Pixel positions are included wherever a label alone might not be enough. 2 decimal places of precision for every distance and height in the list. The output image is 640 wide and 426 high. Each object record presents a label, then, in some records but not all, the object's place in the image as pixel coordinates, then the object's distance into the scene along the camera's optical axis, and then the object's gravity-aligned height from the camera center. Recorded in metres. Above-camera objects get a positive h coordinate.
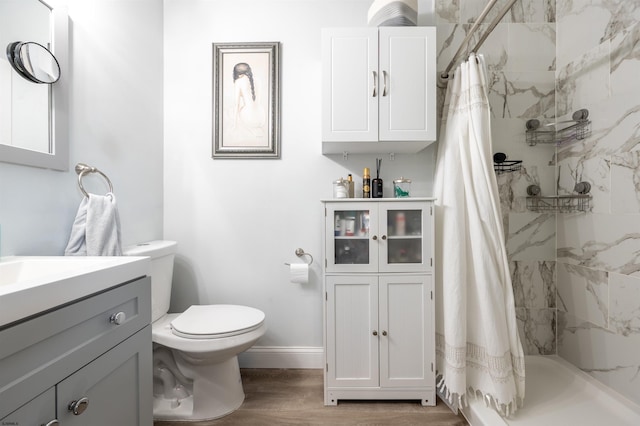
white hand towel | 1.26 -0.08
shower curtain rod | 1.28 +0.90
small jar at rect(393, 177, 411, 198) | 1.74 +0.15
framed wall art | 1.93 +0.75
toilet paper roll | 1.82 -0.38
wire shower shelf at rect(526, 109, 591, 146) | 1.66 +0.51
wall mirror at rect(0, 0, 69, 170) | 1.06 +0.49
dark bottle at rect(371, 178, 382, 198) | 1.78 +0.16
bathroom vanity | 0.59 -0.33
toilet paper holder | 1.94 -0.27
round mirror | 1.09 +0.60
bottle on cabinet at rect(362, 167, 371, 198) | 1.77 +0.18
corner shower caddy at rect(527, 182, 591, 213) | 1.66 +0.07
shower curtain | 1.43 -0.32
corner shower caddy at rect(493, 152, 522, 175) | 1.82 +0.31
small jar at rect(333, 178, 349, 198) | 1.73 +0.15
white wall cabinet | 1.61 +0.72
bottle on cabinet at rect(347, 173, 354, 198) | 1.78 +0.18
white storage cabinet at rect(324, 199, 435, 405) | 1.56 -0.55
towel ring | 1.30 +0.20
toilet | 1.39 -0.70
